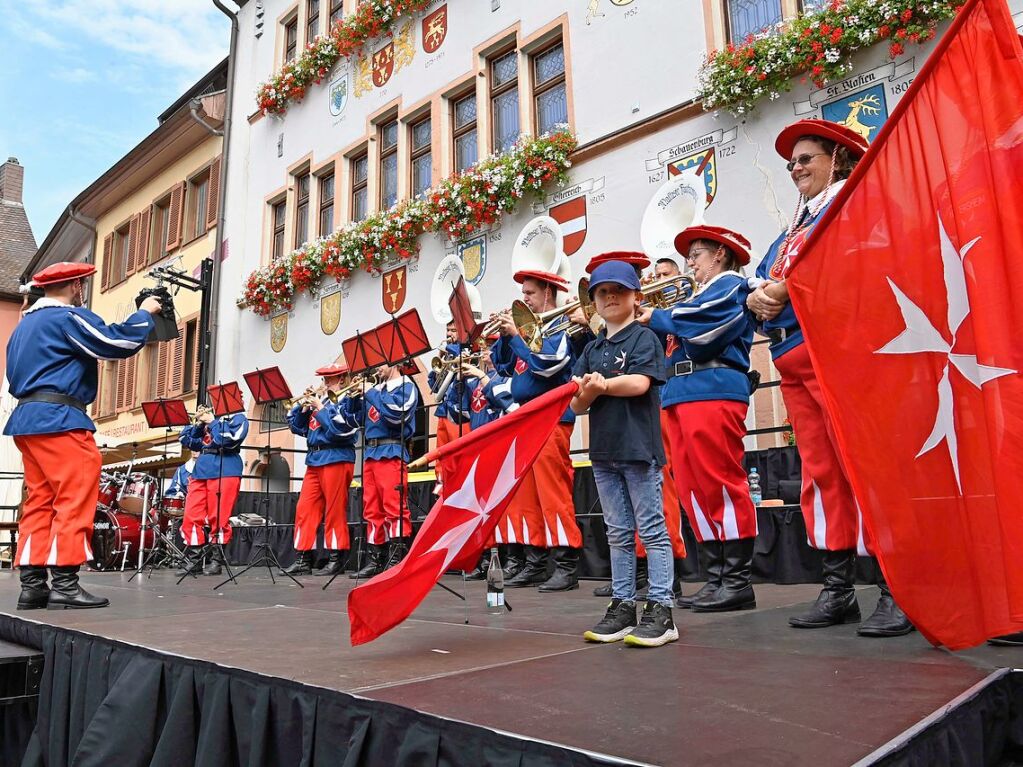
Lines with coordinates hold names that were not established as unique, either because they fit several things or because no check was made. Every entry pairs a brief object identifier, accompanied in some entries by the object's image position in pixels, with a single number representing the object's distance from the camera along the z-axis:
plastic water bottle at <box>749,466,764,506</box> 7.16
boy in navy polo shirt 3.53
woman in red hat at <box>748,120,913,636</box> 3.75
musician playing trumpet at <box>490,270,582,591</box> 5.92
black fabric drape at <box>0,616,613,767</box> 2.11
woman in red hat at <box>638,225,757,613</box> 4.46
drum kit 11.42
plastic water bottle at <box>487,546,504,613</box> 4.99
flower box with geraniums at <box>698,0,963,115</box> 7.60
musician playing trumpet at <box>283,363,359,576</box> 8.88
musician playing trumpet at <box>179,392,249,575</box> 10.02
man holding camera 5.31
